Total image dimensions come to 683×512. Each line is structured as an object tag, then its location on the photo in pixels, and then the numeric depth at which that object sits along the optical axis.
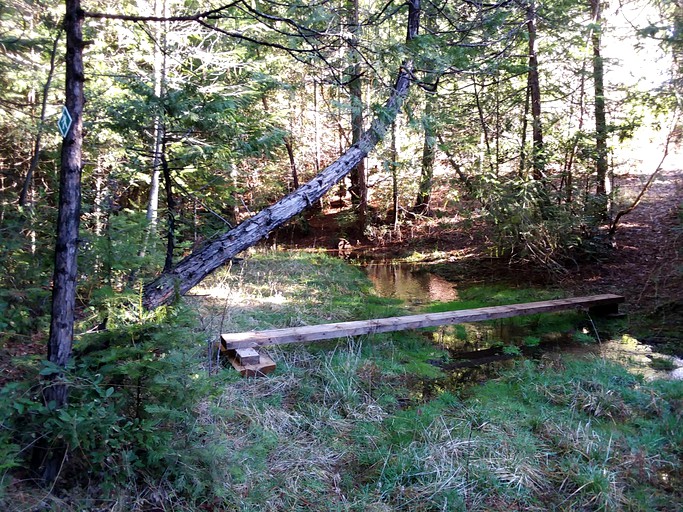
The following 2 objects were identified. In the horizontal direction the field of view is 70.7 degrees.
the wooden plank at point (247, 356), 5.22
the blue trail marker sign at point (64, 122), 2.74
